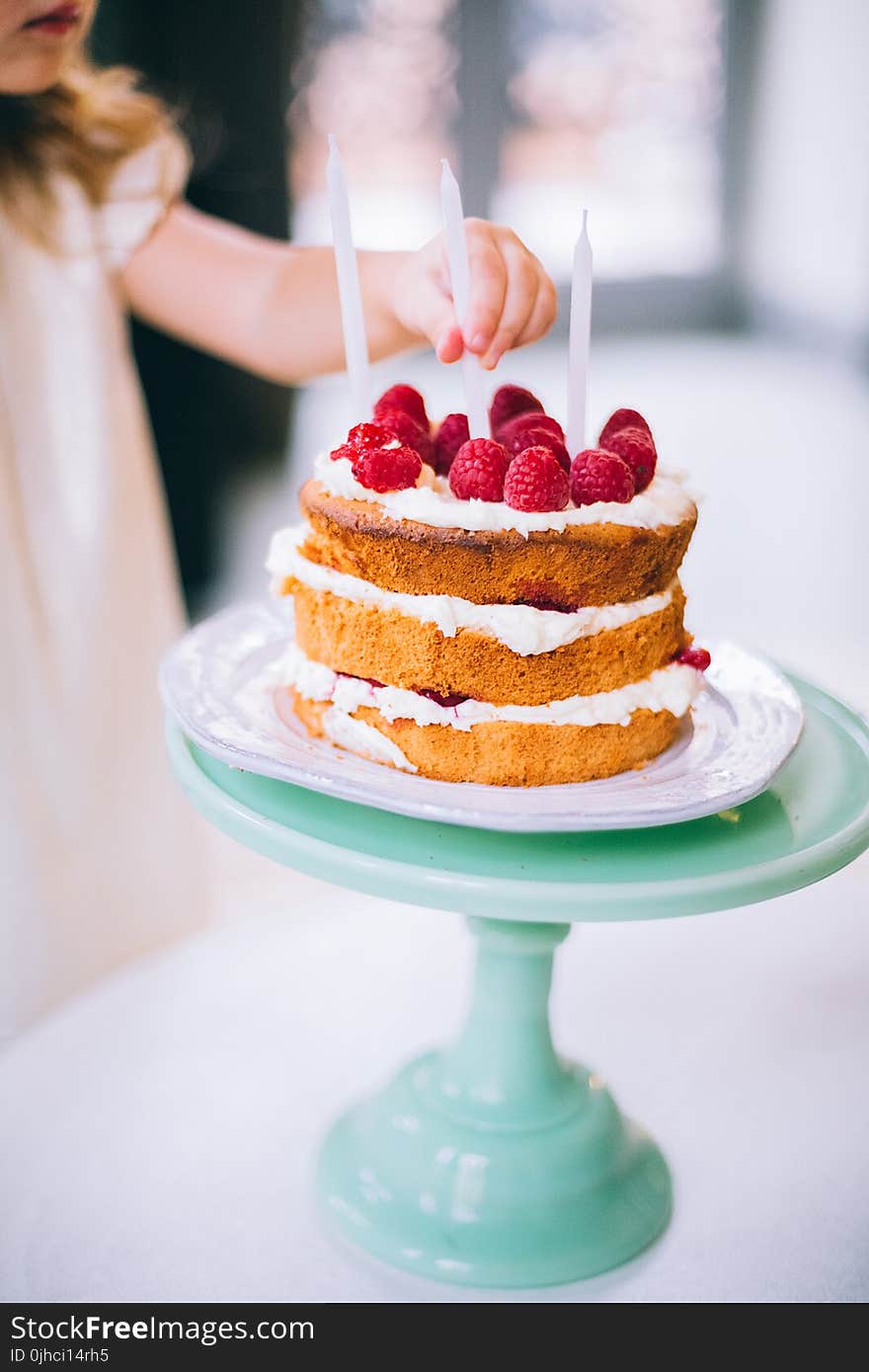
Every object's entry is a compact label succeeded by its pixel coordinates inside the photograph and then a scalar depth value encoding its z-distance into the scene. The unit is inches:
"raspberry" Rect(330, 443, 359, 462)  43.9
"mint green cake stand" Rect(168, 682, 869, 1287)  35.5
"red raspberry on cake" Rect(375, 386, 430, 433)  47.9
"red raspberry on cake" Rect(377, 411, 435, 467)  45.7
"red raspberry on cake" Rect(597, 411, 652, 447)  47.5
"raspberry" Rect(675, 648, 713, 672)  46.5
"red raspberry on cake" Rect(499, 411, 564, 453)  45.1
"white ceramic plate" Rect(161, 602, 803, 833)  36.0
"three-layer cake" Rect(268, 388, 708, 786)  41.6
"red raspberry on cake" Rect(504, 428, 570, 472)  43.7
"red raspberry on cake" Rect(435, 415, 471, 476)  46.8
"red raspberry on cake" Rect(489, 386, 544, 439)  49.9
